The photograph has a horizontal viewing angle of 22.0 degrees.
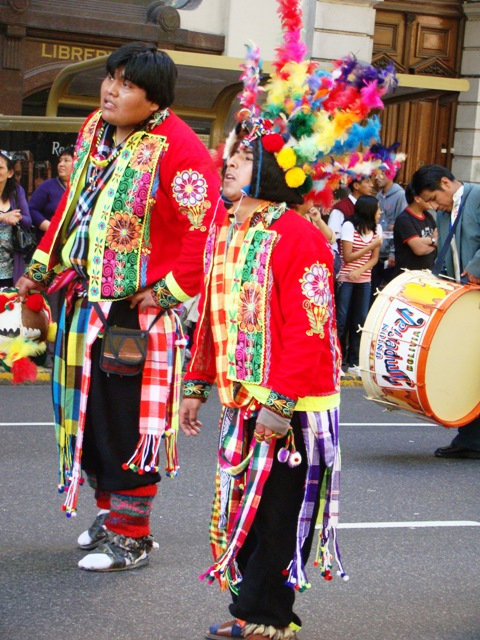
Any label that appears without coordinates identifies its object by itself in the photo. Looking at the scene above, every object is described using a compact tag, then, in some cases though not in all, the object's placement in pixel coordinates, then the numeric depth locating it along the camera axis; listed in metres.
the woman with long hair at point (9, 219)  9.66
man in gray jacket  7.66
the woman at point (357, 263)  10.91
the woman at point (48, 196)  10.11
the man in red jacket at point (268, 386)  3.88
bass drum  6.93
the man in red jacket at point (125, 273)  4.80
